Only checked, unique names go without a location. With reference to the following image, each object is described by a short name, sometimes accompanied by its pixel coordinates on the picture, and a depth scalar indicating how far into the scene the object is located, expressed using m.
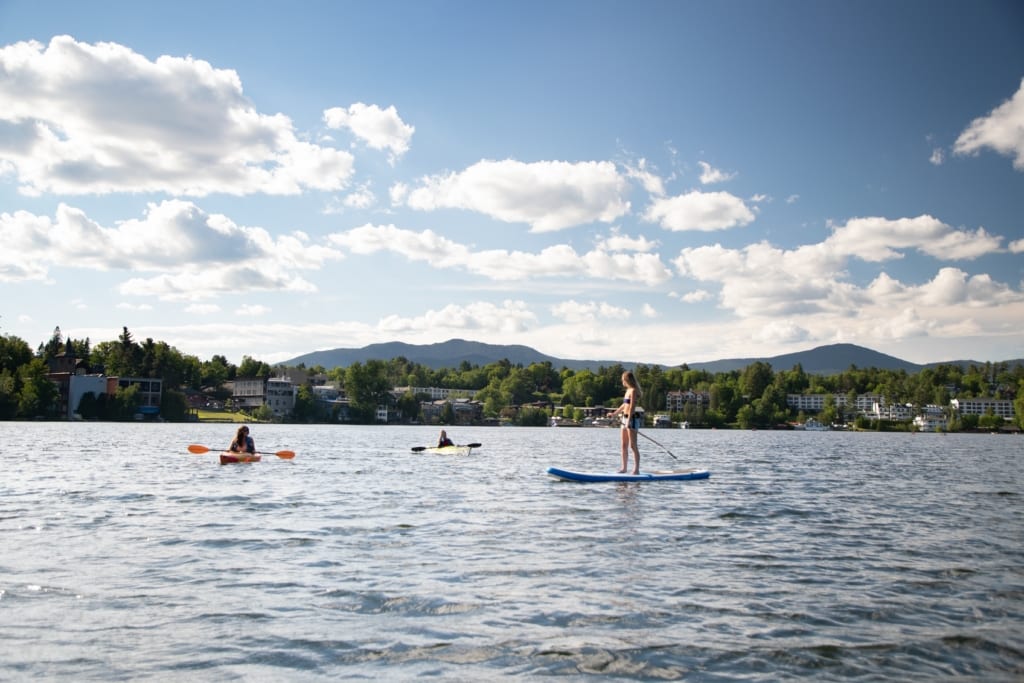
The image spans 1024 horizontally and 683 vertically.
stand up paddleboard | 26.45
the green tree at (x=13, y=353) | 143.88
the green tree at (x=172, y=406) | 160.12
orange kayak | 36.00
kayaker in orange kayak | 37.34
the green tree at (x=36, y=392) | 129.75
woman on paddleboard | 25.00
